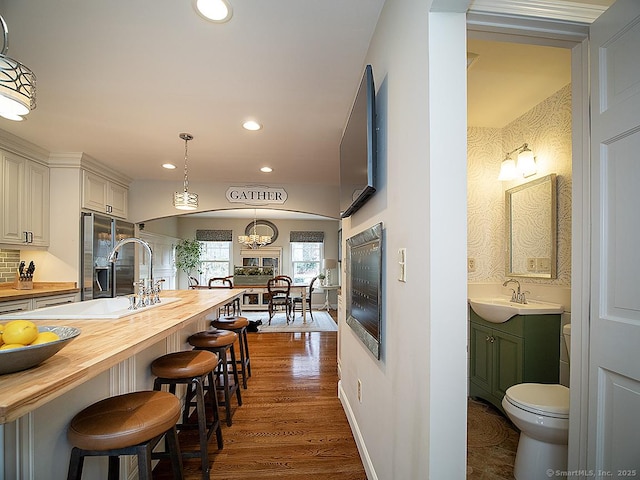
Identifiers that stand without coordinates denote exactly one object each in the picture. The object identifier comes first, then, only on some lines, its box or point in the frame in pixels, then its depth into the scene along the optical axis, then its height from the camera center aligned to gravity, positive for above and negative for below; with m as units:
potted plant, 8.30 -0.31
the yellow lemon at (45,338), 0.89 -0.27
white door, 1.10 +0.00
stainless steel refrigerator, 3.92 -0.22
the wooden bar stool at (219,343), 2.39 -0.75
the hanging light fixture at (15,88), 1.11 +0.56
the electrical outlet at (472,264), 2.88 -0.18
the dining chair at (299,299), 6.67 -1.28
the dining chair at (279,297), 6.45 -1.04
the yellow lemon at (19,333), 0.85 -0.24
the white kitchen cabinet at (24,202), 3.26 +0.44
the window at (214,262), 8.72 -0.51
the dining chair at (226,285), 6.71 -1.10
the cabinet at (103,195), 4.01 +0.64
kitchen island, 0.78 -0.39
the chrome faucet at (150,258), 1.92 -0.10
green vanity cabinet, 2.21 -0.77
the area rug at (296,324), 5.87 -1.58
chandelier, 7.04 +0.07
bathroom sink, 2.20 -0.45
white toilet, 1.52 -0.87
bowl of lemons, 0.81 -0.27
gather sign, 5.05 +0.76
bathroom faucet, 2.53 -0.39
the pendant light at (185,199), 3.19 +0.43
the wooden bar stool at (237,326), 3.15 -0.81
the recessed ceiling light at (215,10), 1.54 +1.13
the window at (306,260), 8.93 -0.46
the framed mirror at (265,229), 8.70 +0.38
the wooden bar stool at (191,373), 1.69 -0.70
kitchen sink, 1.63 -0.39
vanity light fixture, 2.54 +0.63
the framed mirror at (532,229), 2.40 +0.12
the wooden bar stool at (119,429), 1.07 -0.63
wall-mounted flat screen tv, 1.54 +0.50
